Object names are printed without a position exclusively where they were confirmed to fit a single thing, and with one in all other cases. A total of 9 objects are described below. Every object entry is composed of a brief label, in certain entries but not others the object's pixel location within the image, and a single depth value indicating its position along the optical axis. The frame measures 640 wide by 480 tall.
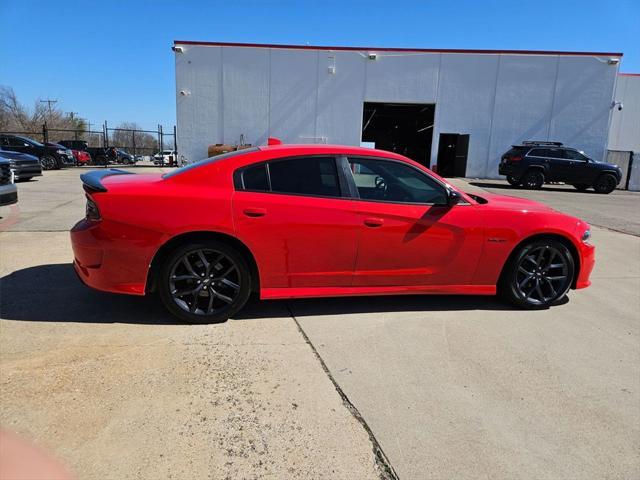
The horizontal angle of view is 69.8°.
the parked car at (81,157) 27.75
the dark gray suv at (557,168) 19.19
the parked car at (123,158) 34.11
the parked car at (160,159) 29.86
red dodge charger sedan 3.78
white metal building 23.91
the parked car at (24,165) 14.33
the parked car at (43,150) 20.79
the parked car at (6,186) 7.45
